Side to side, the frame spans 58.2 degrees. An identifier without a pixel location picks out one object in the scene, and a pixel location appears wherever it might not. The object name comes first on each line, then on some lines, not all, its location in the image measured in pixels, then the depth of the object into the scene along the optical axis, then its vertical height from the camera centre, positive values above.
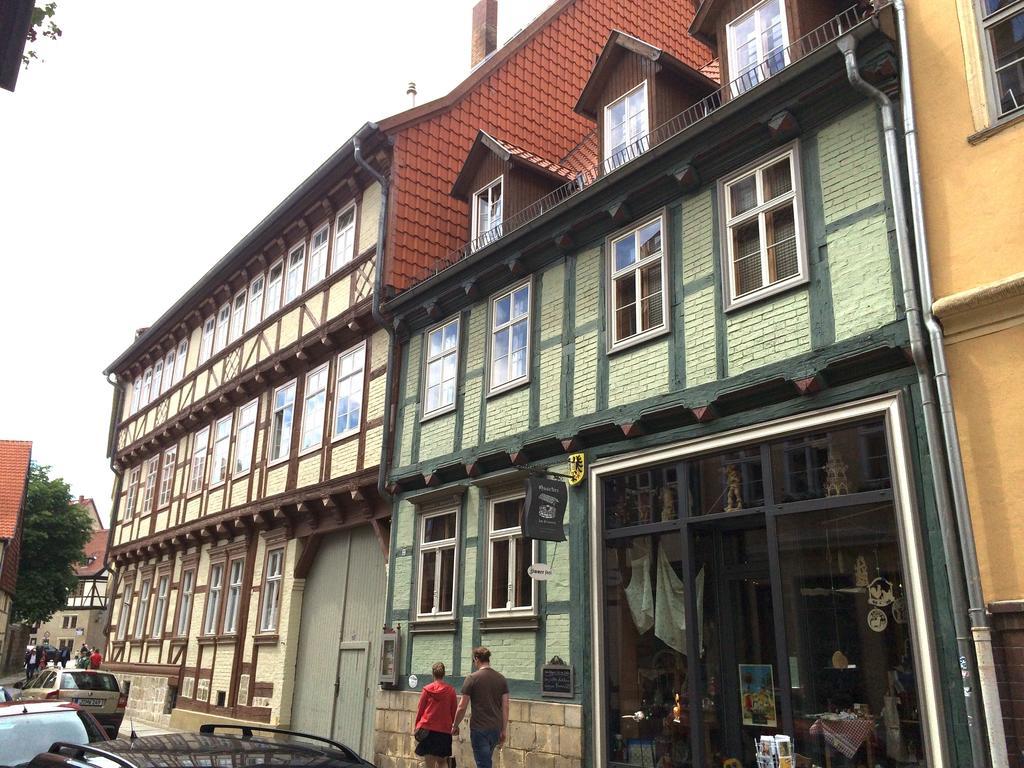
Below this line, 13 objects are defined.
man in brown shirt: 10.05 -0.15
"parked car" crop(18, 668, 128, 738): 17.19 -0.08
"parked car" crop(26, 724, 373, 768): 4.24 -0.29
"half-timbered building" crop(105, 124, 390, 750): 16.31 +4.14
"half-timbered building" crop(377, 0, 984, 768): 8.27 +2.70
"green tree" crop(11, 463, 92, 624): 47.41 +6.82
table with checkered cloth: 8.05 -0.25
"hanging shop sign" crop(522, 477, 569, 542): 10.84 +2.12
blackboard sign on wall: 10.72 +0.18
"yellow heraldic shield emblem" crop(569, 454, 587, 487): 11.38 +2.68
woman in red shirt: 10.32 -0.32
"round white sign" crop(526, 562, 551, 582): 11.00 +1.42
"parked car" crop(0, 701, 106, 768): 7.50 -0.33
